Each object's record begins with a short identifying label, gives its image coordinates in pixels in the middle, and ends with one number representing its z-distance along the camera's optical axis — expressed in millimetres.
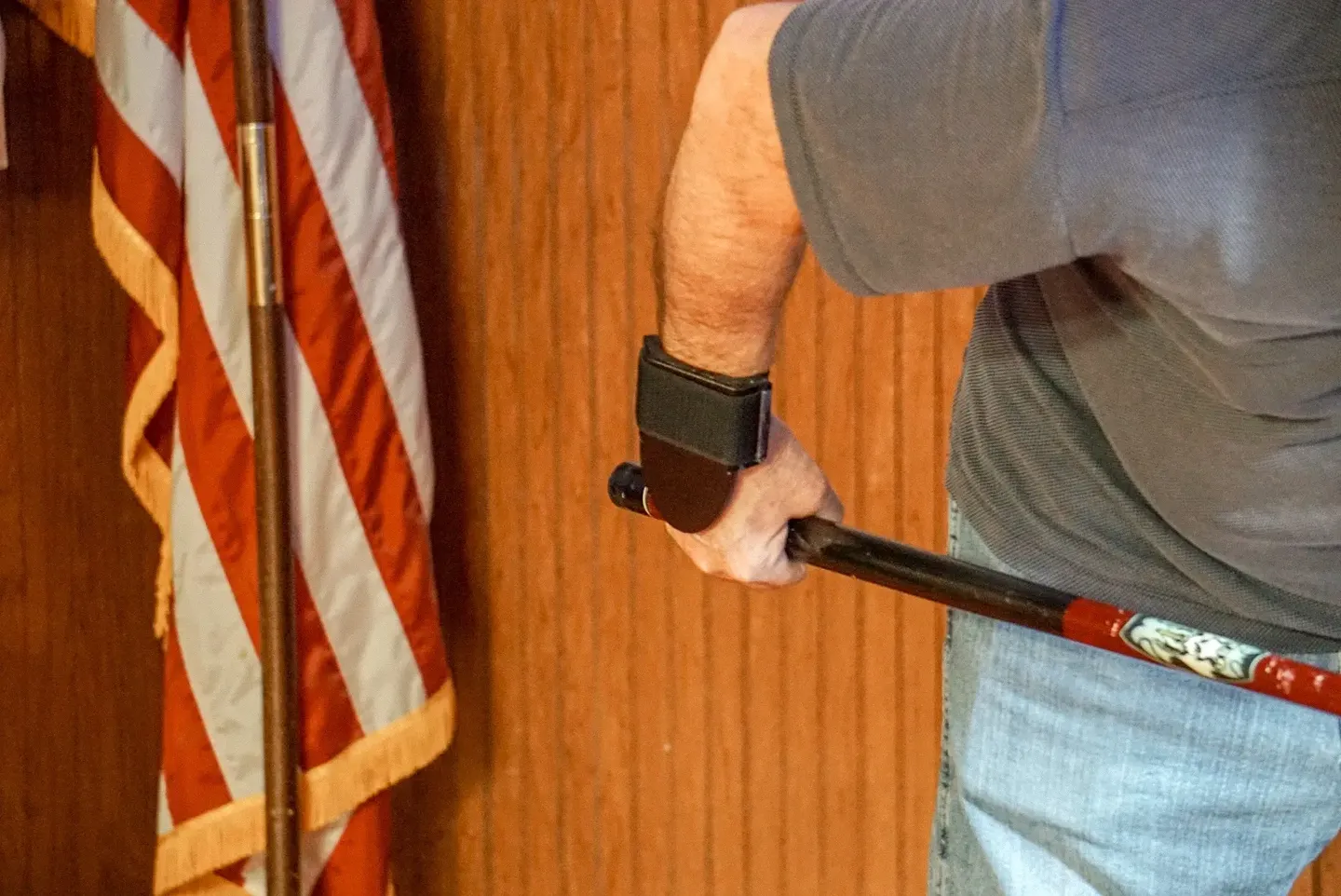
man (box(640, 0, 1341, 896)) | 2643
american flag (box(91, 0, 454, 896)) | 3494
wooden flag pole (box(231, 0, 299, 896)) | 3435
